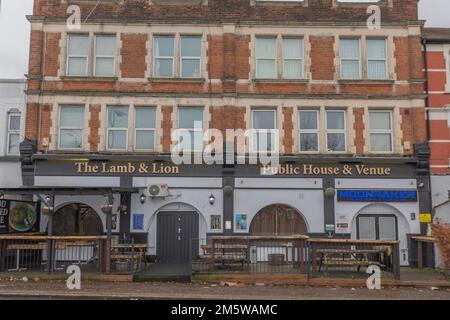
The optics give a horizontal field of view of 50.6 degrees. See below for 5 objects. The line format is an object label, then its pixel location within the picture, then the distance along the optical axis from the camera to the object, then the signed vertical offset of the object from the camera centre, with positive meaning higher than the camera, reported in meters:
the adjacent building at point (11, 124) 20.56 +4.32
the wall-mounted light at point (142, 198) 19.08 +0.93
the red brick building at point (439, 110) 19.94 +4.79
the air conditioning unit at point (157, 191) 18.95 +1.20
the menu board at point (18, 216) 16.78 +0.17
